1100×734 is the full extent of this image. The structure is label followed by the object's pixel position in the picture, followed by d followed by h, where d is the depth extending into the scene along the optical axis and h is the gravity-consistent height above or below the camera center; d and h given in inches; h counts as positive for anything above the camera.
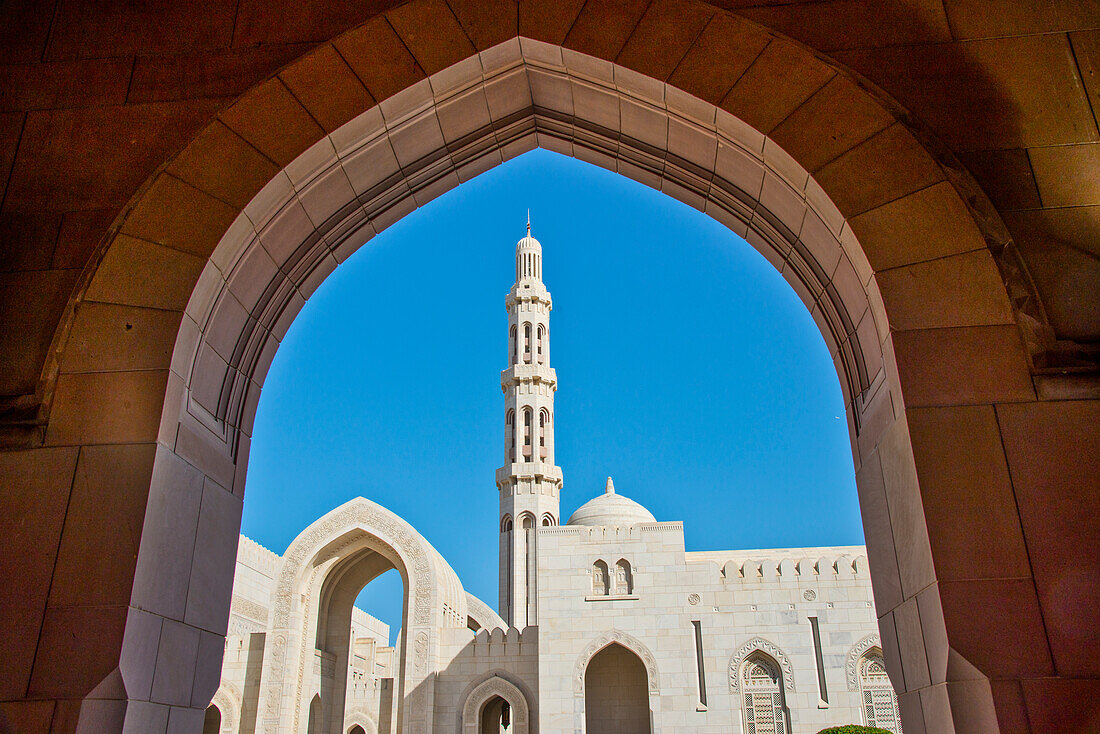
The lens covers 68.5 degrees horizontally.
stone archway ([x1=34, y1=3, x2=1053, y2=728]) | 131.2 +78.4
